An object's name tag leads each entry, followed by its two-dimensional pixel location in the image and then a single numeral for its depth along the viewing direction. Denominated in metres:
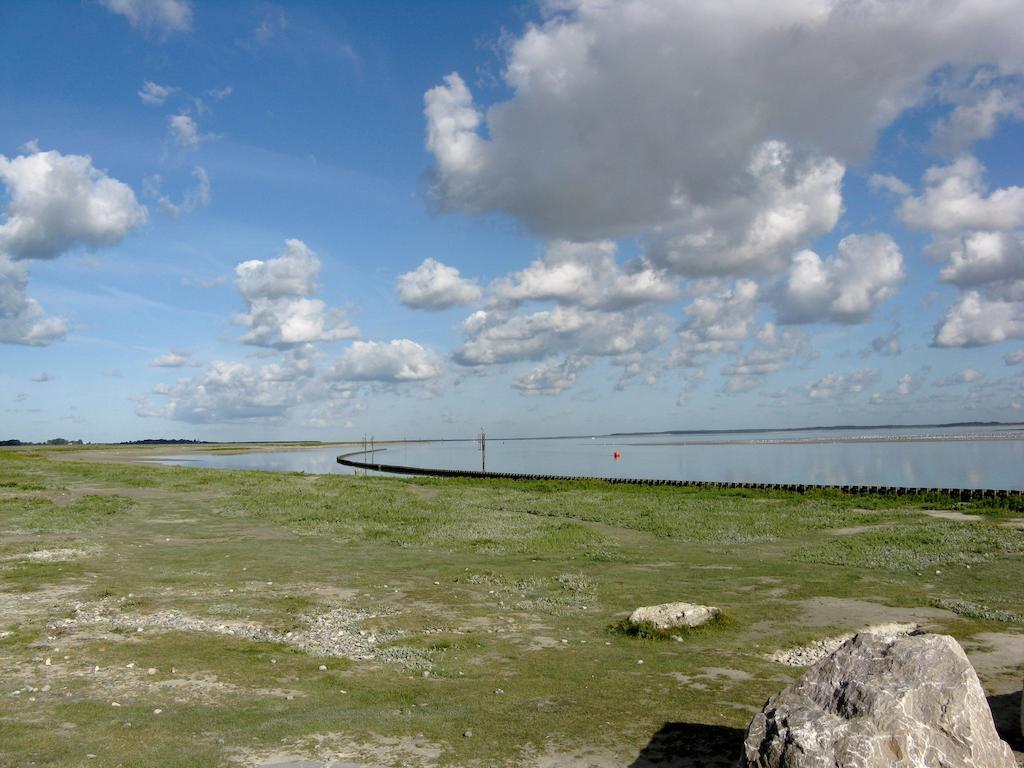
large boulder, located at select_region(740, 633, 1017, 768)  5.89
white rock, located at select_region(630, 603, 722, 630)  13.26
